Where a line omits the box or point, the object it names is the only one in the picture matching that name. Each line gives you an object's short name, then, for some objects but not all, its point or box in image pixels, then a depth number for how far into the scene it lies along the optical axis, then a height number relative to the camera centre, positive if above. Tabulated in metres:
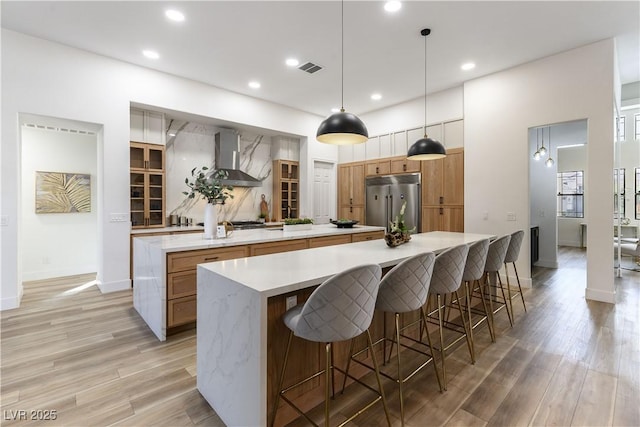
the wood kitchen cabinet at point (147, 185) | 4.66 +0.44
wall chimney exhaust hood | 5.61 +1.06
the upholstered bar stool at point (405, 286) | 1.68 -0.43
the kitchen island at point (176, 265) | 2.66 -0.50
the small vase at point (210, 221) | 3.14 -0.09
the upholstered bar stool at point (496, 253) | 2.80 -0.40
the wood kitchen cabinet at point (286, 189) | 6.48 +0.52
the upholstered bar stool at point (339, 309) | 1.34 -0.46
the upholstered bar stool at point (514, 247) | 3.17 -0.38
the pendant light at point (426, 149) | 3.50 +0.75
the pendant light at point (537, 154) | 5.69 +1.12
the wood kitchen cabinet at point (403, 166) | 5.59 +0.90
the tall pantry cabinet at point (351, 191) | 6.62 +0.49
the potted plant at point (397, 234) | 2.66 -0.21
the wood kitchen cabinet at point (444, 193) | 5.04 +0.34
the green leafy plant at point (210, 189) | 3.04 +0.24
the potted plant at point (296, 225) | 3.94 -0.17
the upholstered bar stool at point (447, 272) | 2.07 -0.43
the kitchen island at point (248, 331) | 1.43 -0.64
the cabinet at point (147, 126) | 4.57 +1.37
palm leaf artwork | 4.75 +0.35
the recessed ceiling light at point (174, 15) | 3.11 +2.12
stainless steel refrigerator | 5.56 +0.28
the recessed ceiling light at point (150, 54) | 3.91 +2.14
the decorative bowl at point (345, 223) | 4.62 -0.18
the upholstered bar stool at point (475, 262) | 2.45 -0.42
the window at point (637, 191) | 6.62 +0.44
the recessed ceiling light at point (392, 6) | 2.96 +2.10
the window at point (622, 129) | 6.55 +1.84
